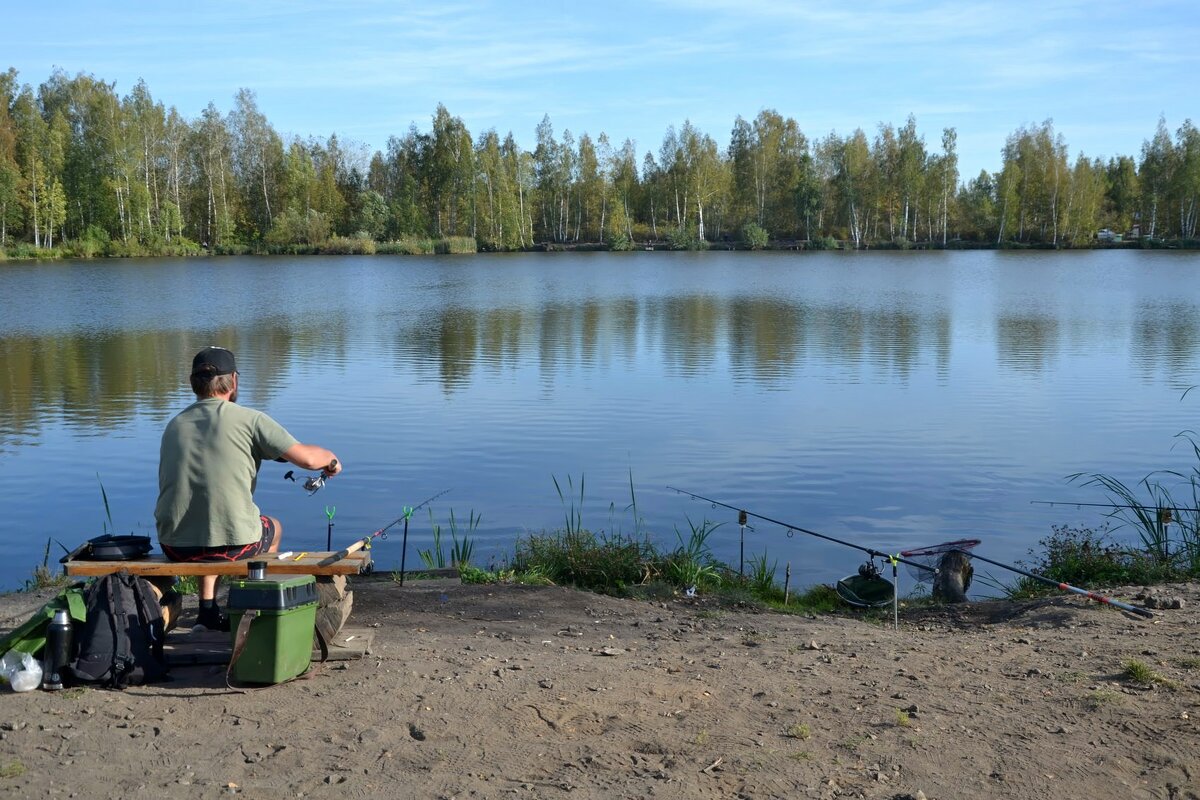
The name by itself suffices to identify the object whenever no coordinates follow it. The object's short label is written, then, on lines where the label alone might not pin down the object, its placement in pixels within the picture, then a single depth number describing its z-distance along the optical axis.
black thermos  4.96
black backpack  5.02
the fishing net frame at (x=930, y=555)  8.70
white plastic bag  4.94
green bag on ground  5.04
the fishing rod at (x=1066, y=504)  10.85
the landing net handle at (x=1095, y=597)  6.75
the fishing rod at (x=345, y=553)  5.66
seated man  5.55
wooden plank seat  5.50
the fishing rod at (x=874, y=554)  7.15
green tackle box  4.94
